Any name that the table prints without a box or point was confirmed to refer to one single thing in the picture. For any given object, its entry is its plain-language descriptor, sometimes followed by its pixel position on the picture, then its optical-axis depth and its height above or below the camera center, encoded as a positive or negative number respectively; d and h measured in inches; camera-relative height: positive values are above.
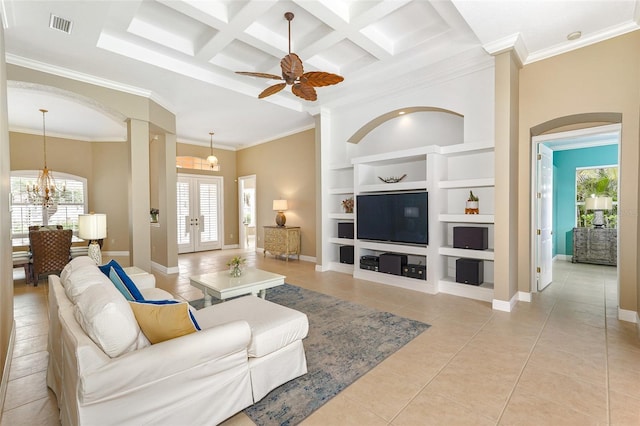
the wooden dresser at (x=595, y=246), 253.4 -33.5
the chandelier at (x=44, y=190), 289.0 +20.8
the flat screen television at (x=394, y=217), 186.2 -5.9
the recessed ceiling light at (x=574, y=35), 138.0 +77.8
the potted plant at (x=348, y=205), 243.3 +2.9
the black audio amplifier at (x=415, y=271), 187.2 -39.1
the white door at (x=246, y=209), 380.5 +0.7
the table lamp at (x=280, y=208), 307.3 +1.3
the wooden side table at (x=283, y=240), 290.7 -29.6
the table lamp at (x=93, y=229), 132.8 -7.9
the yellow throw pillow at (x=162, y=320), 68.7 -24.8
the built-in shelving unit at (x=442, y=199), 171.3 +5.3
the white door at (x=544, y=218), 177.0 -6.8
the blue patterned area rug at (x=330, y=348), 80.4 -51.1
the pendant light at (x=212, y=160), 301.9 +49.0
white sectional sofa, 57.8 -33.1
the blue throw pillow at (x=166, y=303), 75.6 -23.2
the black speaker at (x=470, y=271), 169.8 -35.7
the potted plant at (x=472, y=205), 172.7 +1.3
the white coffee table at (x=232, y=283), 130.6 -33.2
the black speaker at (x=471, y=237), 168.4 -16.6
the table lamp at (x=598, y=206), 264.7 +0.1
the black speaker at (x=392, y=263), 197.5 -35.6
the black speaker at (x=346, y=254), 235.1 -35.4
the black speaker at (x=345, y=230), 235.5 -16.4
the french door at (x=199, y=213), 345.1 -3.1
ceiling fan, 130.4 +58.4
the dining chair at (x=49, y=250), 204.2 -26.3
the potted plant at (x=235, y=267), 151.9 -28.7
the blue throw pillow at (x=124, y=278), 87.5 -20.6
